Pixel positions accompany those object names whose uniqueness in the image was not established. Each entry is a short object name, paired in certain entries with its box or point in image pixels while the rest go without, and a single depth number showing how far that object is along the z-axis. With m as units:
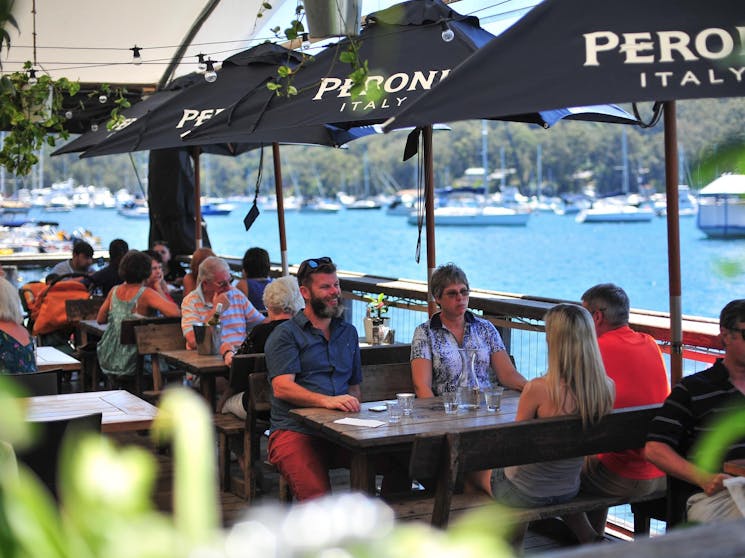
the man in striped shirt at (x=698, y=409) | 3.64
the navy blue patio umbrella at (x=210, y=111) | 6.91
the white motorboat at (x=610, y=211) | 83.12
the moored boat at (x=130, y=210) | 71.03
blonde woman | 3.86
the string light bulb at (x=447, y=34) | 5.66
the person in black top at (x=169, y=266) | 11.05
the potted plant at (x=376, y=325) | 6.75
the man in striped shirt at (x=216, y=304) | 6.55
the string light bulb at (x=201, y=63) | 8.41
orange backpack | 8.73
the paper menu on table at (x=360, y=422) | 4.21
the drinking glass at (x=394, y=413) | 4.27
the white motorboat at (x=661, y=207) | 63.83
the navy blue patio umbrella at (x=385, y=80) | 5.38
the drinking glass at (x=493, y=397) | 4.43
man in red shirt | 4.14
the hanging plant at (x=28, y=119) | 7.13
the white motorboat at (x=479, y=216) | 84.38
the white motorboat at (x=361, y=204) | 94.31
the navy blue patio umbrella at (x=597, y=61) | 2.96
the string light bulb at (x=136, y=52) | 9.04
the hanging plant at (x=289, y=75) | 4.94
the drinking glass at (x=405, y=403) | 4.36
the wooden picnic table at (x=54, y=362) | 6.27
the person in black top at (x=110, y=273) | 9.23
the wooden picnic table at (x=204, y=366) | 6.02
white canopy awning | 10.90
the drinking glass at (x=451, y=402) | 4.45
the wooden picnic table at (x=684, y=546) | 1.14
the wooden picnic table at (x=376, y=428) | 4.02
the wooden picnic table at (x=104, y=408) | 4.38
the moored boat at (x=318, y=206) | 96.19
